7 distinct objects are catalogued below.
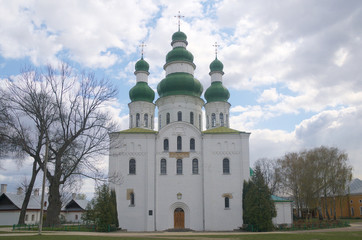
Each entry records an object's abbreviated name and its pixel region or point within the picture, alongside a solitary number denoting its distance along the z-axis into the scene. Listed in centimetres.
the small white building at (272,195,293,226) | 3206
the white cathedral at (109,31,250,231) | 2852
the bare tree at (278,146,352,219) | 3788
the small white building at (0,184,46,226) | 3906
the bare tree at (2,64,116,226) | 2425
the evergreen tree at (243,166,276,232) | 2622
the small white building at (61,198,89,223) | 5184
